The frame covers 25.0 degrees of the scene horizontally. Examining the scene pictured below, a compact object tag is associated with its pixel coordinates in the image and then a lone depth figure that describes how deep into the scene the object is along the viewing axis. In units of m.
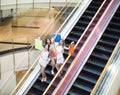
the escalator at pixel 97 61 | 8.30
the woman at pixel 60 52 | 8.58
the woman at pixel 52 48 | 8.44
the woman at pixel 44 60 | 8.43
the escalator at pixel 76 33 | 8.77
